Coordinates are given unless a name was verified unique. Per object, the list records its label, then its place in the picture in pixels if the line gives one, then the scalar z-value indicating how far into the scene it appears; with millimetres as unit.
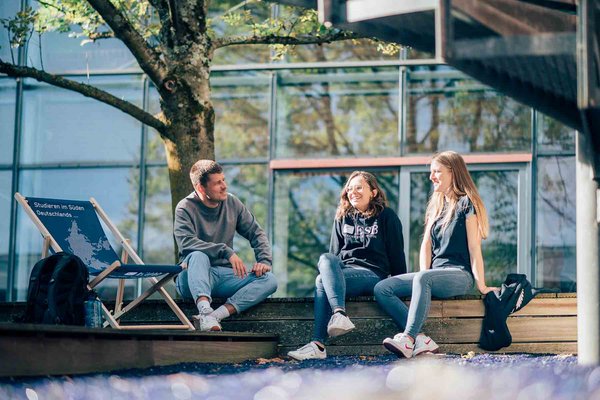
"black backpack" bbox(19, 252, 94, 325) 8188
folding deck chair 9422
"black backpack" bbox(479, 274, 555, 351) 9211
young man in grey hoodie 9551
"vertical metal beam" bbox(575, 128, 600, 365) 8055
